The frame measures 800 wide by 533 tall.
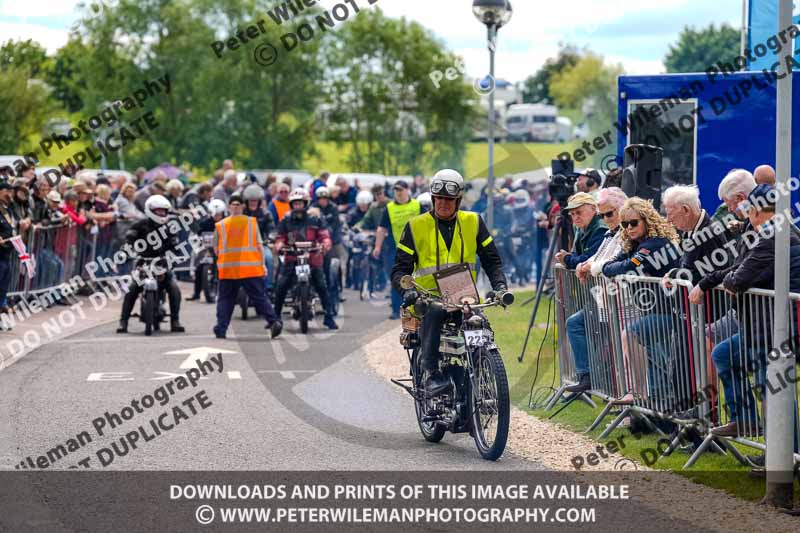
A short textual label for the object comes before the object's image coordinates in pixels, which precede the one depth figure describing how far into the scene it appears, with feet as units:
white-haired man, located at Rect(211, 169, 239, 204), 87.10
